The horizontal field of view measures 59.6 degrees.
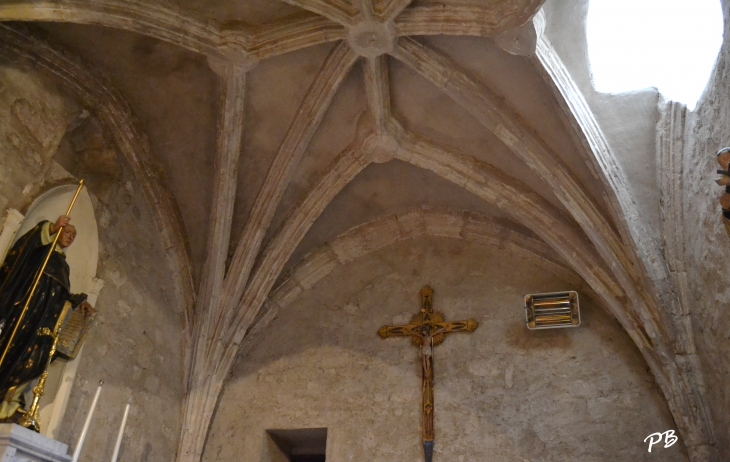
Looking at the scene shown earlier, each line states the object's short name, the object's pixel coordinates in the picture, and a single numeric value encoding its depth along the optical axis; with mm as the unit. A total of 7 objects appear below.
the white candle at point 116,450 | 3833
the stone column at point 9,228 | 4258
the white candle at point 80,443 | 3625
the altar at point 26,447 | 3203
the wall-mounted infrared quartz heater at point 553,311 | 5715
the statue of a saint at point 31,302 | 4035
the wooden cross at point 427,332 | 5770
